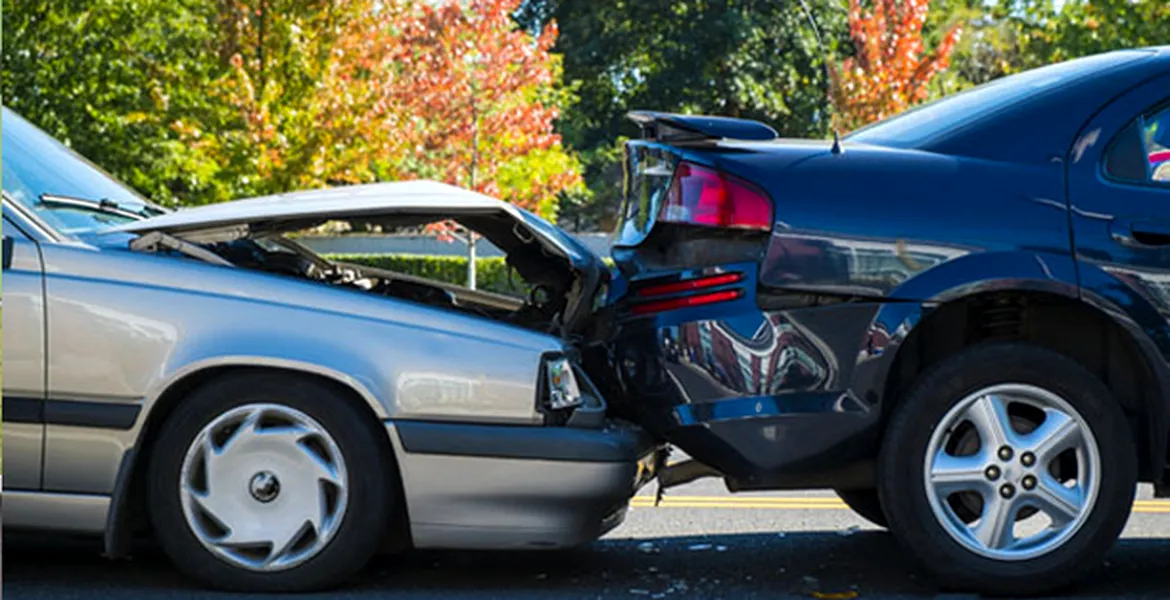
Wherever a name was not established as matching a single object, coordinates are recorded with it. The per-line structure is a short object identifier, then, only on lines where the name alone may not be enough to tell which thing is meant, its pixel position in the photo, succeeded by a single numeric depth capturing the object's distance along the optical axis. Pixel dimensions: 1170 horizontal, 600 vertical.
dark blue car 4.56
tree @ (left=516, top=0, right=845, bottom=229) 43.47
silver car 4.47
